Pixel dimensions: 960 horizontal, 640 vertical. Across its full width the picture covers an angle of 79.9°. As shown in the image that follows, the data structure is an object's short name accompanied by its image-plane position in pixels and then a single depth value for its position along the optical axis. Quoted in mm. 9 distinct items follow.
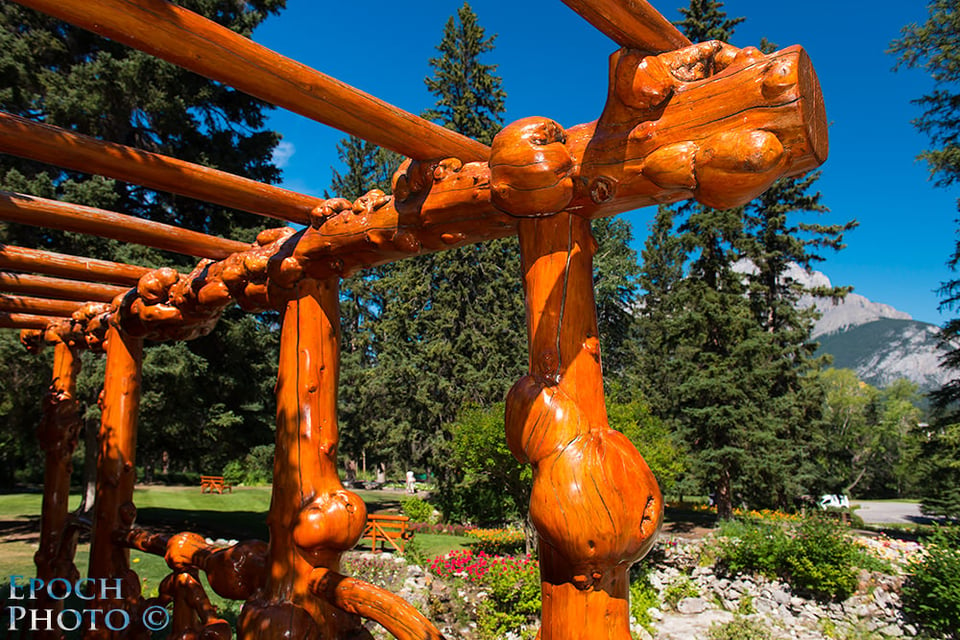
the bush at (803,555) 10117
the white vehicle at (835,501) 20169
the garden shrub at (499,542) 13312
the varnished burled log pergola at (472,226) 1390
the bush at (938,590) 8734
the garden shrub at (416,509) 15445
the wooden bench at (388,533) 12016
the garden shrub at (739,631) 8312
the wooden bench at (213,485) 22016
